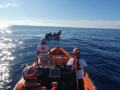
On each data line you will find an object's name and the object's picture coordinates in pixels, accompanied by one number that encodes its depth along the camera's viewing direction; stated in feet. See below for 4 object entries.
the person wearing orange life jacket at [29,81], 5.91
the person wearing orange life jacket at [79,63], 10.75
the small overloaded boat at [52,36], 77.31
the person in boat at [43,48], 16.21
